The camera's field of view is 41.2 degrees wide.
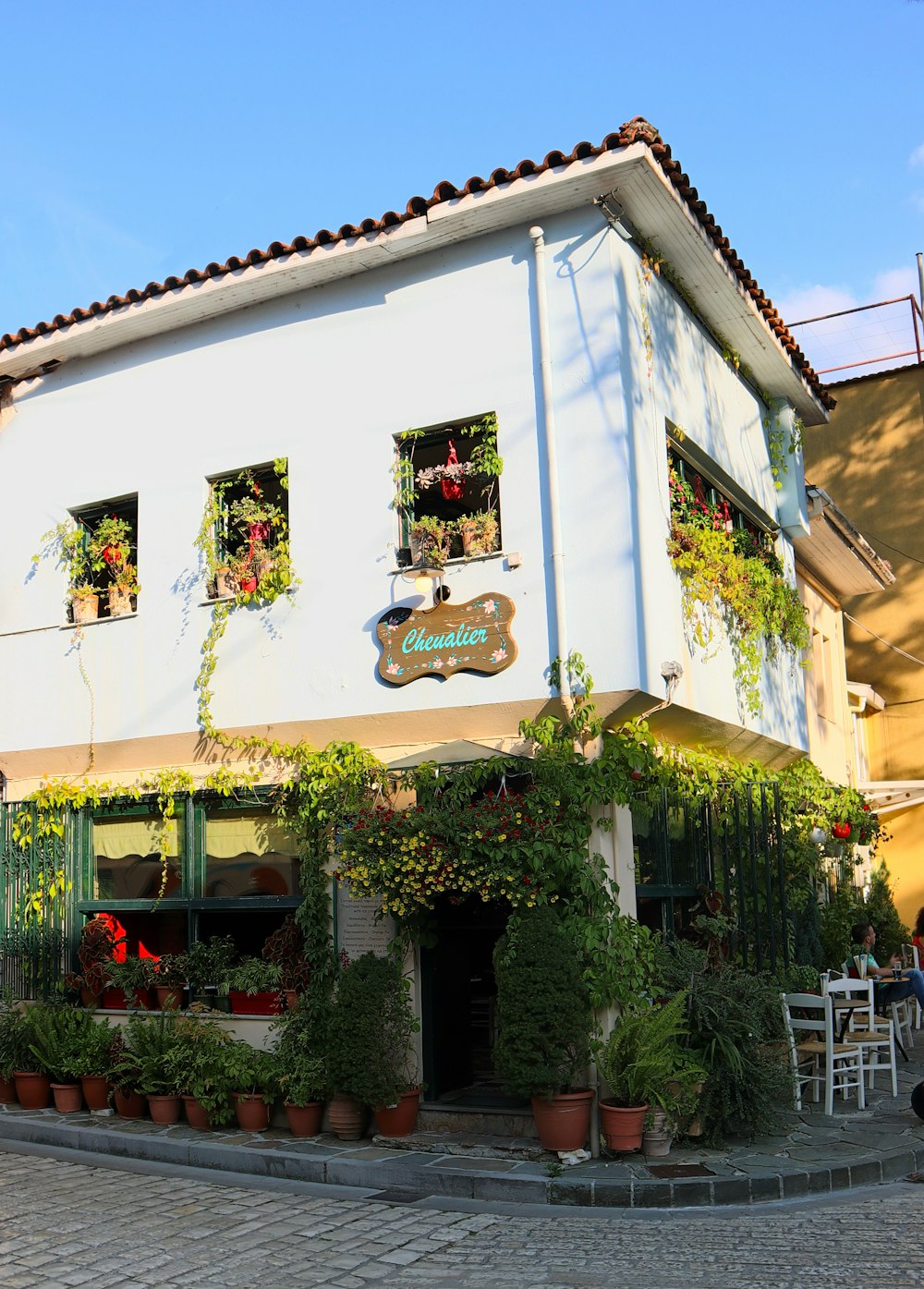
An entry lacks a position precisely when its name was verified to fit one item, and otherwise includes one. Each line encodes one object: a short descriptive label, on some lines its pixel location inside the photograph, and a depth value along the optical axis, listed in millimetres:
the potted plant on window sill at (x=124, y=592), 11672
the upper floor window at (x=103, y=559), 11719
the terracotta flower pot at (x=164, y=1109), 10000
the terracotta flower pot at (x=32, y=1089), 10812
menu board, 9789
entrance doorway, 9719
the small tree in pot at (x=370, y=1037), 8875
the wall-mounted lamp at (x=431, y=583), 9738
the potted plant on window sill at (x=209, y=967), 10727
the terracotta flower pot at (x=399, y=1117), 9094
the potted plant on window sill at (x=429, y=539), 9859
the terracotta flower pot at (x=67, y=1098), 10641
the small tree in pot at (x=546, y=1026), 8258
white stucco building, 9445
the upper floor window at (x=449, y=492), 9797
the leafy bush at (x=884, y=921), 17031
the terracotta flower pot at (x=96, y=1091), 10484
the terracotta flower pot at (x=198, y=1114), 9773
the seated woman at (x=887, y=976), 11023
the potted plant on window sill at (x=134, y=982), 11031
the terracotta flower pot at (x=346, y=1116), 9234
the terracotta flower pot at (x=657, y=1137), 8500
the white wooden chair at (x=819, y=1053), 9828
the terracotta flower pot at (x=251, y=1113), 9633
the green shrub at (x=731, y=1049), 8734
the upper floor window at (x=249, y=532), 10734
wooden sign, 9516
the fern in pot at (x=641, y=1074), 8367
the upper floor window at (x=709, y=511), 10633
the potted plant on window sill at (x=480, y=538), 9781
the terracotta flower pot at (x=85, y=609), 11828
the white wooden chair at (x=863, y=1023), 10305
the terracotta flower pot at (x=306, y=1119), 9406
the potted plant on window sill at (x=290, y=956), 10148
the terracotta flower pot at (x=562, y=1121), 8375
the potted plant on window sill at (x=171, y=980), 10859
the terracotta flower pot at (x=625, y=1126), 8344
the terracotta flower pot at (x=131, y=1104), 10273
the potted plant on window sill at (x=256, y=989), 10273
